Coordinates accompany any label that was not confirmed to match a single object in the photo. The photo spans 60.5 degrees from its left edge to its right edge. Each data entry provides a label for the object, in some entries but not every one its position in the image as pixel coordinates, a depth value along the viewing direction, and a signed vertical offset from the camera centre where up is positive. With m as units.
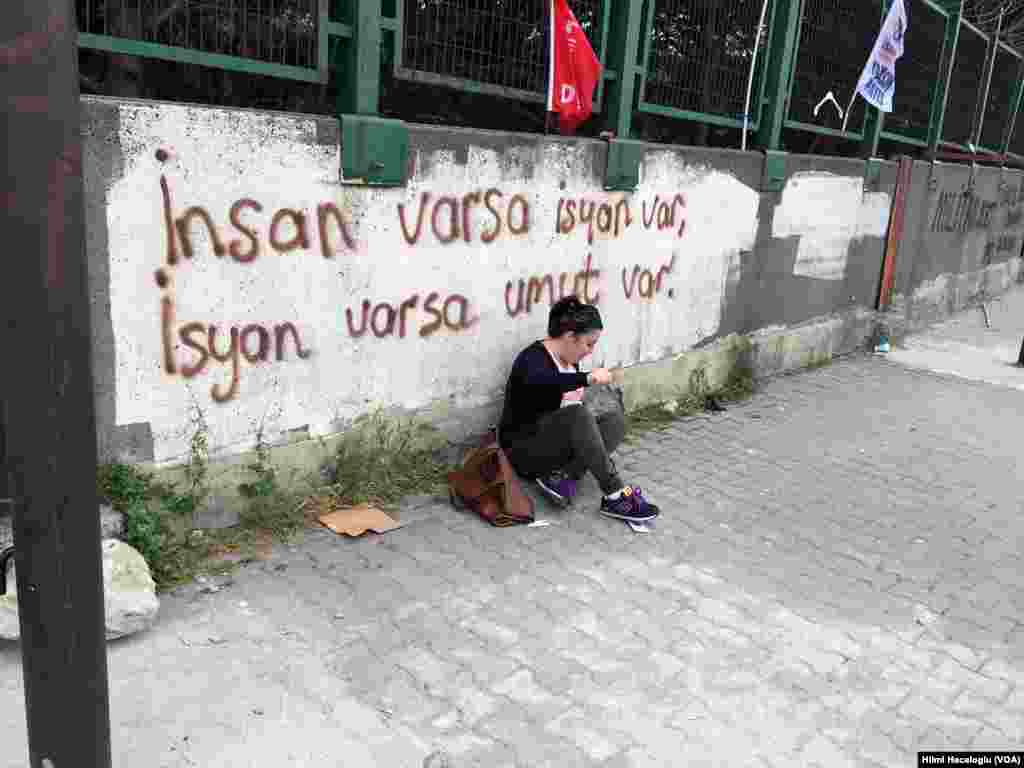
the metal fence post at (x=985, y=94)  10.60 +1.26
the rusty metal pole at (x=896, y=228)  8.71 -0.36
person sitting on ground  4.33 -1.27
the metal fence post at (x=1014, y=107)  12.11 +1.25
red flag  4.81 +0.52
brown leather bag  4.26 -1.57
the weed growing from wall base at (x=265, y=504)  3.88 -1.56
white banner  7.59 +1.09
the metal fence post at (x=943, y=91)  9.17 +1.07
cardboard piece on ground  3.97 -1.66
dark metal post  1.40 -0.45
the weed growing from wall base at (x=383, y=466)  4.23 -1.52
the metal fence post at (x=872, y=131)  8.08 +0.52
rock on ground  2.88 -1.56
